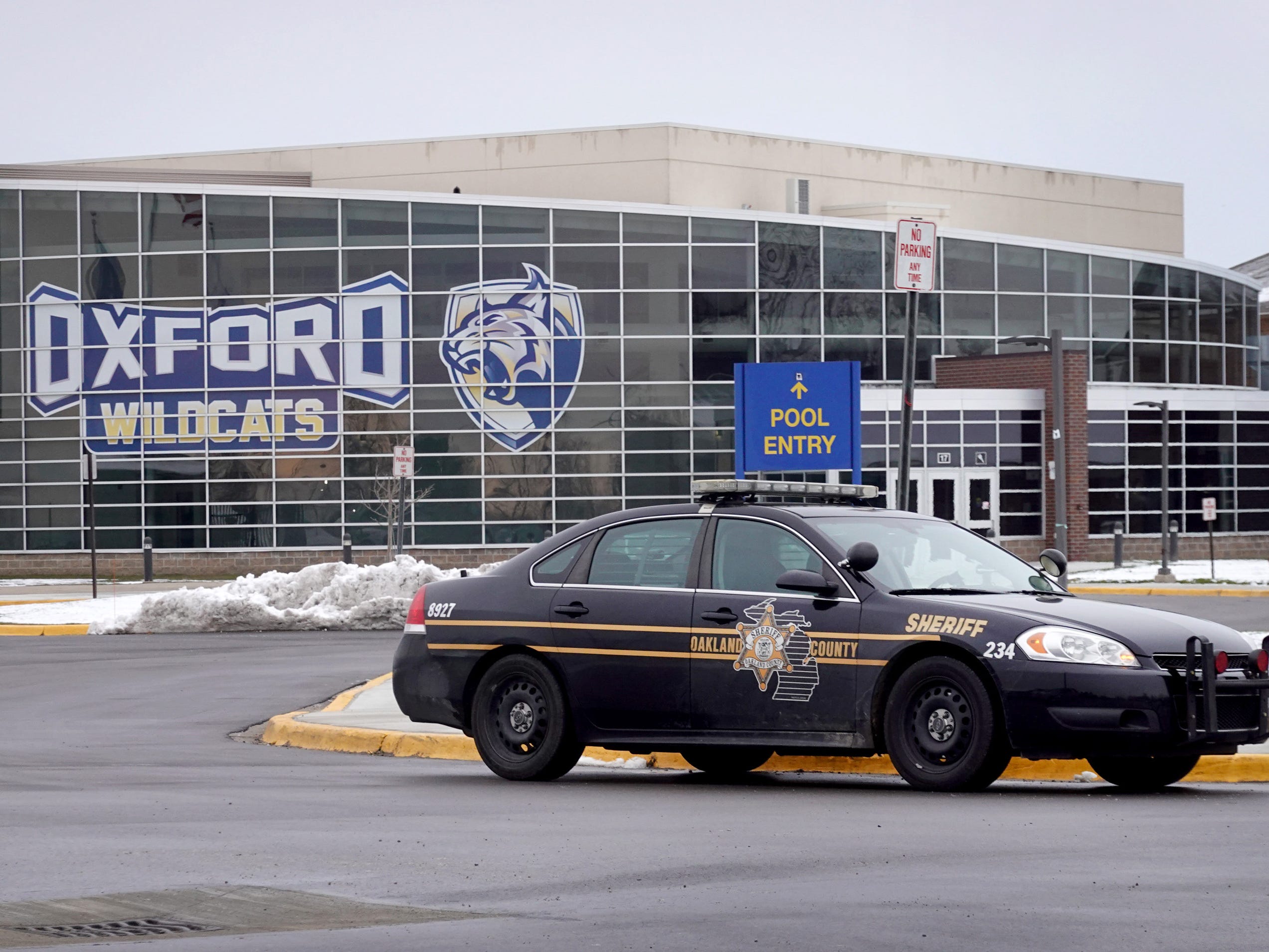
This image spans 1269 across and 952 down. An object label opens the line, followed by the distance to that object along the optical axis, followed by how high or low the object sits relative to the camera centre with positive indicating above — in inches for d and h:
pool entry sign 1090.1 +27.8
